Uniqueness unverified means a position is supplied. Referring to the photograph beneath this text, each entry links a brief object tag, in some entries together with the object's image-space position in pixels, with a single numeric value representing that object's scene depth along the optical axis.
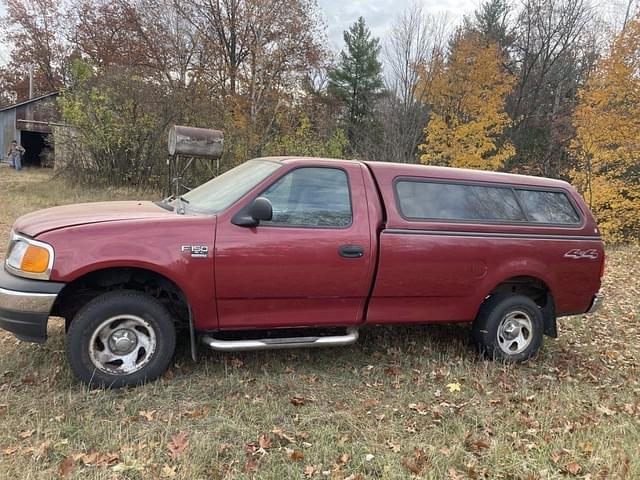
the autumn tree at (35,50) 39.25
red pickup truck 3.46
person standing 26.53
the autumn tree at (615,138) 14.09
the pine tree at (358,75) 36.16
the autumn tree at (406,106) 24.41
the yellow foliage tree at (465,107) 24.47
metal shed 28.91
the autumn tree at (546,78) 29.28
